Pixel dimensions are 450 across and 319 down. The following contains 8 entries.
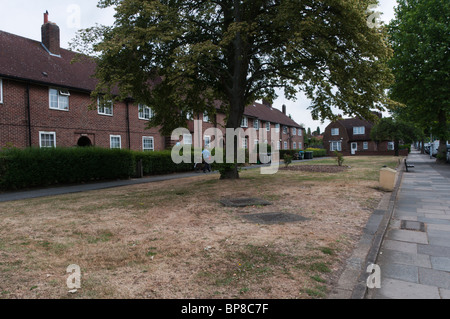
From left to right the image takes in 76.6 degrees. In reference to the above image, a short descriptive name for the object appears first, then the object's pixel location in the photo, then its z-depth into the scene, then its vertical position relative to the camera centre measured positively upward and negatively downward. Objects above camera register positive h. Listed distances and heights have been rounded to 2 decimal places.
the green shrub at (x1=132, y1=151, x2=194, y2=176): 18.89 -0.65
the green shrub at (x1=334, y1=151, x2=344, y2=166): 21.67 -0.62
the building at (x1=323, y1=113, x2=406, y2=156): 56.78 +2.21
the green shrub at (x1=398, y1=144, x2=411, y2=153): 50.81 +0.29
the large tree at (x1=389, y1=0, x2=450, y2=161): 20.22 +6.57
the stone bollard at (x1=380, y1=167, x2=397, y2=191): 9.82 -1.04
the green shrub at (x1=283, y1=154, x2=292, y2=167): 21.70 -0.62
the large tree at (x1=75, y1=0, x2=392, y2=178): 10.00 +3.93
